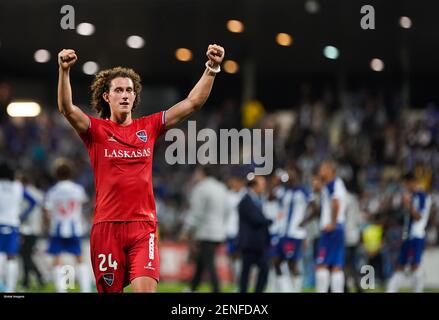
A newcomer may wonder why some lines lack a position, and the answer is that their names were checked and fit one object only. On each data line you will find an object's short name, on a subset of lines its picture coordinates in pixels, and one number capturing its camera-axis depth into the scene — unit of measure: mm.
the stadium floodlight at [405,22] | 28353
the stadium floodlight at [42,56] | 34906
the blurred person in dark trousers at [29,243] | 21406
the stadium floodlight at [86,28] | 29797
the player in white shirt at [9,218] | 17328
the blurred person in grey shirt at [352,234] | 19656
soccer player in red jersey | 8727
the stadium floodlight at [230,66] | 34156
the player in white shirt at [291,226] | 18406
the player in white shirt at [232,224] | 21808
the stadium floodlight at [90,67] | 35594
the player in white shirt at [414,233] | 18047
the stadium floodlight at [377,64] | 32375
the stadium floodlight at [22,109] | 35562
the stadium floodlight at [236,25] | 30458
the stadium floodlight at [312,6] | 28375
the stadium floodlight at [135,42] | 32375
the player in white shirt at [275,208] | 18922
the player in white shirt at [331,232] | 15953
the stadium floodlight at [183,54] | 33531
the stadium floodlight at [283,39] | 31594
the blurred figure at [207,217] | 19188
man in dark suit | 16344
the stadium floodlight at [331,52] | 32188
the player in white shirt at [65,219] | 17625
